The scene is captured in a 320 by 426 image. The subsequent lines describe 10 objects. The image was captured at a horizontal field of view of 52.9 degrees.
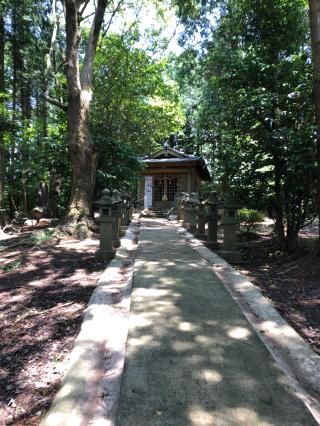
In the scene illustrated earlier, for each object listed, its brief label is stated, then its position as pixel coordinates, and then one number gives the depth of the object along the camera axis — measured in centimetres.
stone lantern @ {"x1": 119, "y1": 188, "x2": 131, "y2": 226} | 1098
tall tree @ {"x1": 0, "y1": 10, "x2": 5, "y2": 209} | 1376
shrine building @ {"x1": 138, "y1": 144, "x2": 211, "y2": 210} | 2224
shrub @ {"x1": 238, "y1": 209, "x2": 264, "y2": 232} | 1262
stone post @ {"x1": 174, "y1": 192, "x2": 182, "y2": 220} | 1794
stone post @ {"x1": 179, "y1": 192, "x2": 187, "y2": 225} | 1388
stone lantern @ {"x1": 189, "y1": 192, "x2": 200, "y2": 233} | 1066
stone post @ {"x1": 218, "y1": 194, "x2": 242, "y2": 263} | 660
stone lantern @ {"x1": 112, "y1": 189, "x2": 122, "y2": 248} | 744
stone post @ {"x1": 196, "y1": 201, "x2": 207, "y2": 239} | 926
